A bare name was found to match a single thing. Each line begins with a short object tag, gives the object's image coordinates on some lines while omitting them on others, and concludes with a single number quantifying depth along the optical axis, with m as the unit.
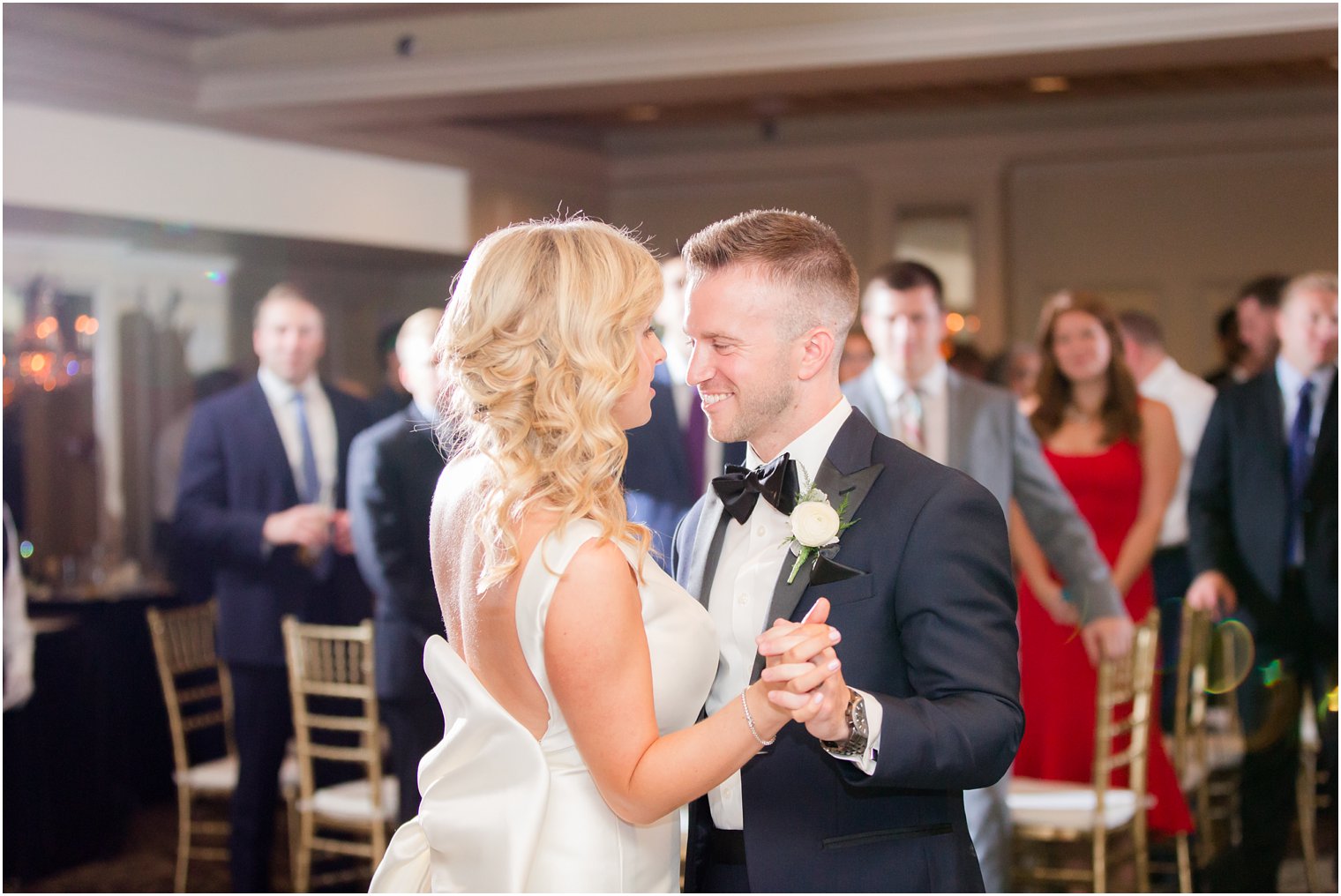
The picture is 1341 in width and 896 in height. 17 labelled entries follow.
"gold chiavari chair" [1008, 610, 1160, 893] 3.86
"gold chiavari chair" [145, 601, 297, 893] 4.75
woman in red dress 4.86
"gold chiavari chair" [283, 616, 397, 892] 4.31
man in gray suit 3.94
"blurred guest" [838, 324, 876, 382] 6.47
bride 1.80
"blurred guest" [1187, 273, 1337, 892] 4.49
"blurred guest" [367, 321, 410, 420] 5.79
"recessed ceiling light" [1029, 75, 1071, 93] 8.35
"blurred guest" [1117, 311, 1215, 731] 5.70
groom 1.87
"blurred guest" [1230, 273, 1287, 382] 5.74
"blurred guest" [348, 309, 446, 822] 4.43
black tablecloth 5.17
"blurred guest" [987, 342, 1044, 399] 7.91
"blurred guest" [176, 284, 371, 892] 4.69
